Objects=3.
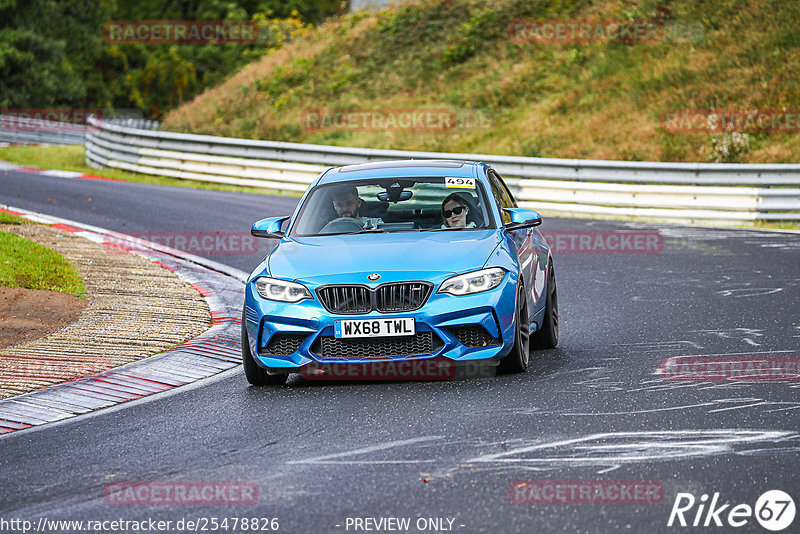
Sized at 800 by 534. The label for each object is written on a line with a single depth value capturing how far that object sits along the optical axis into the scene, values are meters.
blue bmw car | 15.93
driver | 18.81
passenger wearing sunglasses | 18.44
